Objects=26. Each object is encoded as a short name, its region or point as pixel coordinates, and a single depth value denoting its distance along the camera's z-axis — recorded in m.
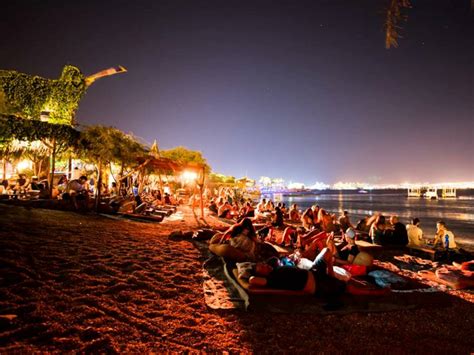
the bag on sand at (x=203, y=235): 8.14
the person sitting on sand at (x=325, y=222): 10.64
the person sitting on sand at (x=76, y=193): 10.63
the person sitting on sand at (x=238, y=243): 5.98
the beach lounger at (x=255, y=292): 3.99
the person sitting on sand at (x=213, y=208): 17.14
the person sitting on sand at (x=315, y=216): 10.83
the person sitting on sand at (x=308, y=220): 11.00
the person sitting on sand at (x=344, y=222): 11.81
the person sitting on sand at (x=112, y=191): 17.25
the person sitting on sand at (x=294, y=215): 14.95
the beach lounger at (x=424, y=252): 8.18
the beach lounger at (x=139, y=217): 10.78
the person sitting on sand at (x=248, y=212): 12.80
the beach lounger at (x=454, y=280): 5.43
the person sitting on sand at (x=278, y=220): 11.65
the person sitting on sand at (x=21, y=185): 11.91
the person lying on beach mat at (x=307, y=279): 4.12
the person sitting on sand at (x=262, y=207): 14.46
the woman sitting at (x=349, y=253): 5.84
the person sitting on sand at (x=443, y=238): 9.91
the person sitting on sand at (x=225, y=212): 14.47
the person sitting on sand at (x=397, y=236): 9.15
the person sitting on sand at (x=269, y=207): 15.65
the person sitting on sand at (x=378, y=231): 9.15
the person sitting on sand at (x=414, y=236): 9.40
